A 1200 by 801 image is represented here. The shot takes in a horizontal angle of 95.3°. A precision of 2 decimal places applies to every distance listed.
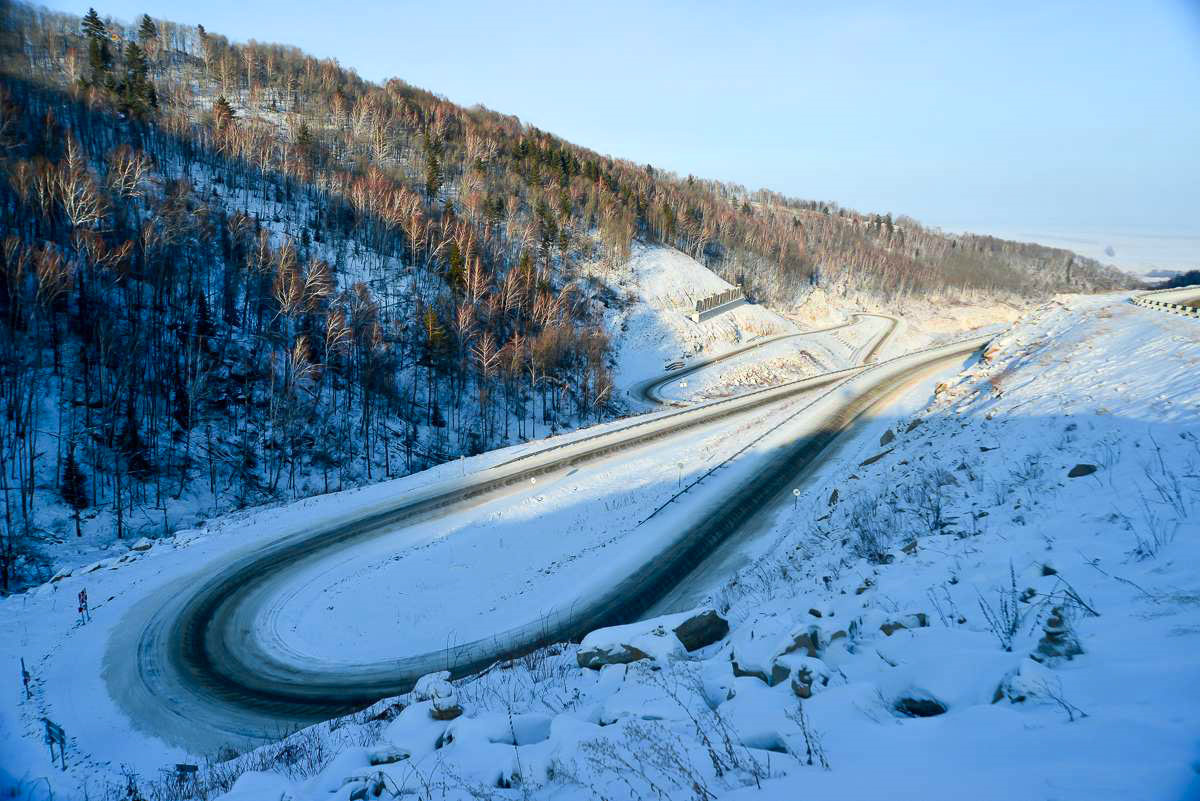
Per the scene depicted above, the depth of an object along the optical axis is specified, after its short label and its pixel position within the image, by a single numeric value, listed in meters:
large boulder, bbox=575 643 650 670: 9.45
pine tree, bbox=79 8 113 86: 76.19
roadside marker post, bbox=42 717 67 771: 13.69
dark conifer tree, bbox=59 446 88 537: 31.03
